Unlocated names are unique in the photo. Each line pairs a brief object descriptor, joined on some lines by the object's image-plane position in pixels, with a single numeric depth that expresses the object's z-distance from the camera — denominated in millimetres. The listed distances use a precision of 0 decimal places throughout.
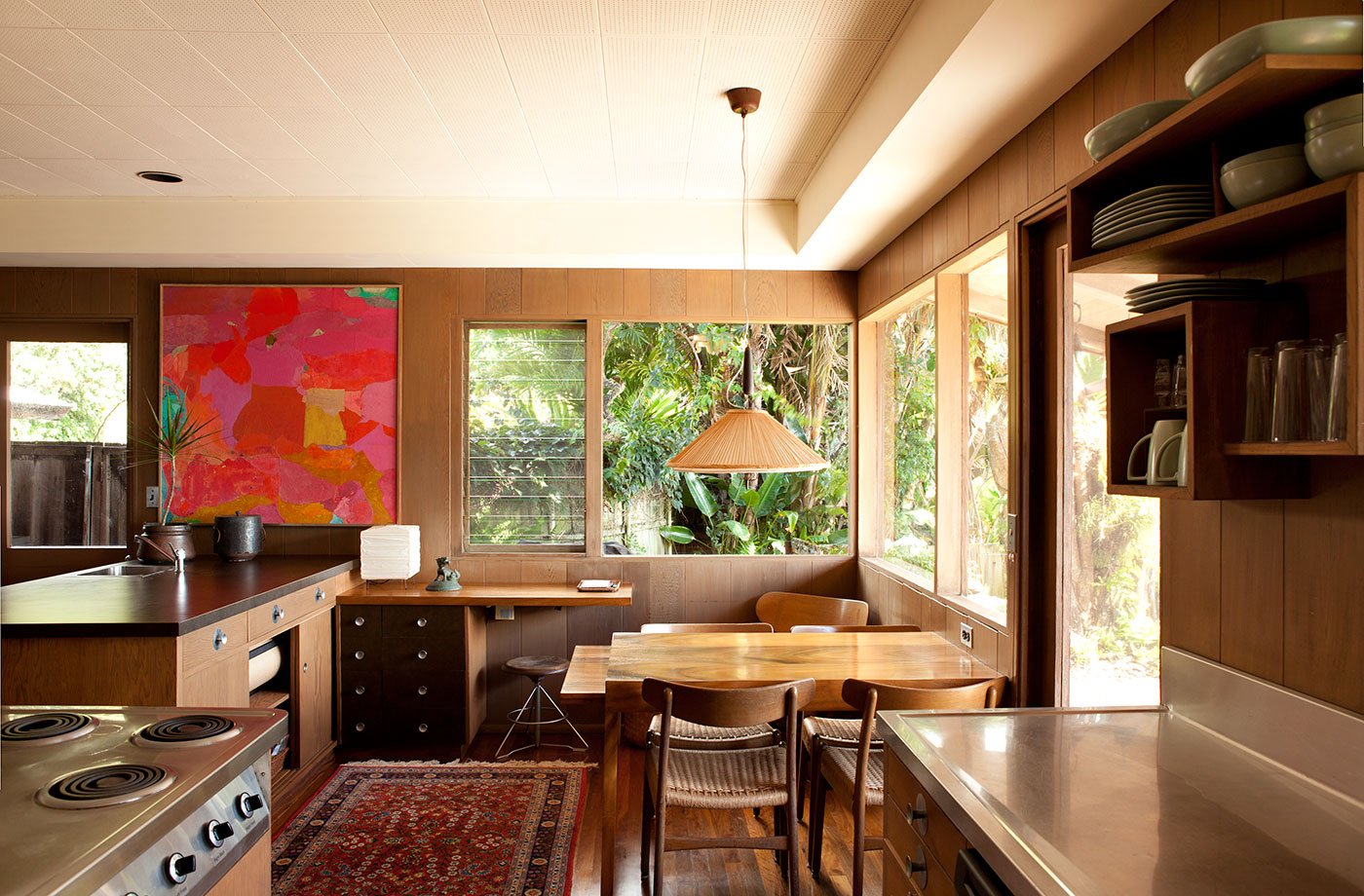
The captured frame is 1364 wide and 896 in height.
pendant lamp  2740
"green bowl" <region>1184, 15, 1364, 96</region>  1177
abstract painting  4355
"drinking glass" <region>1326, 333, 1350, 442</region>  1209
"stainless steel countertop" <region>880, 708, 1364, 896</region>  1150
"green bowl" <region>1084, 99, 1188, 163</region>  1550
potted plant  4305
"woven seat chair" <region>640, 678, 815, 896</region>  2348
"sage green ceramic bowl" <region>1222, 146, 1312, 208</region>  1271
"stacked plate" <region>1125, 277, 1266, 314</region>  1472
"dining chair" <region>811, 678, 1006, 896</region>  2315
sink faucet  3775
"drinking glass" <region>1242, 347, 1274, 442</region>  1387
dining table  2557
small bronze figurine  4133
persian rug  2818
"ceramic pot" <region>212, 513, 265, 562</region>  4066
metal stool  3970
